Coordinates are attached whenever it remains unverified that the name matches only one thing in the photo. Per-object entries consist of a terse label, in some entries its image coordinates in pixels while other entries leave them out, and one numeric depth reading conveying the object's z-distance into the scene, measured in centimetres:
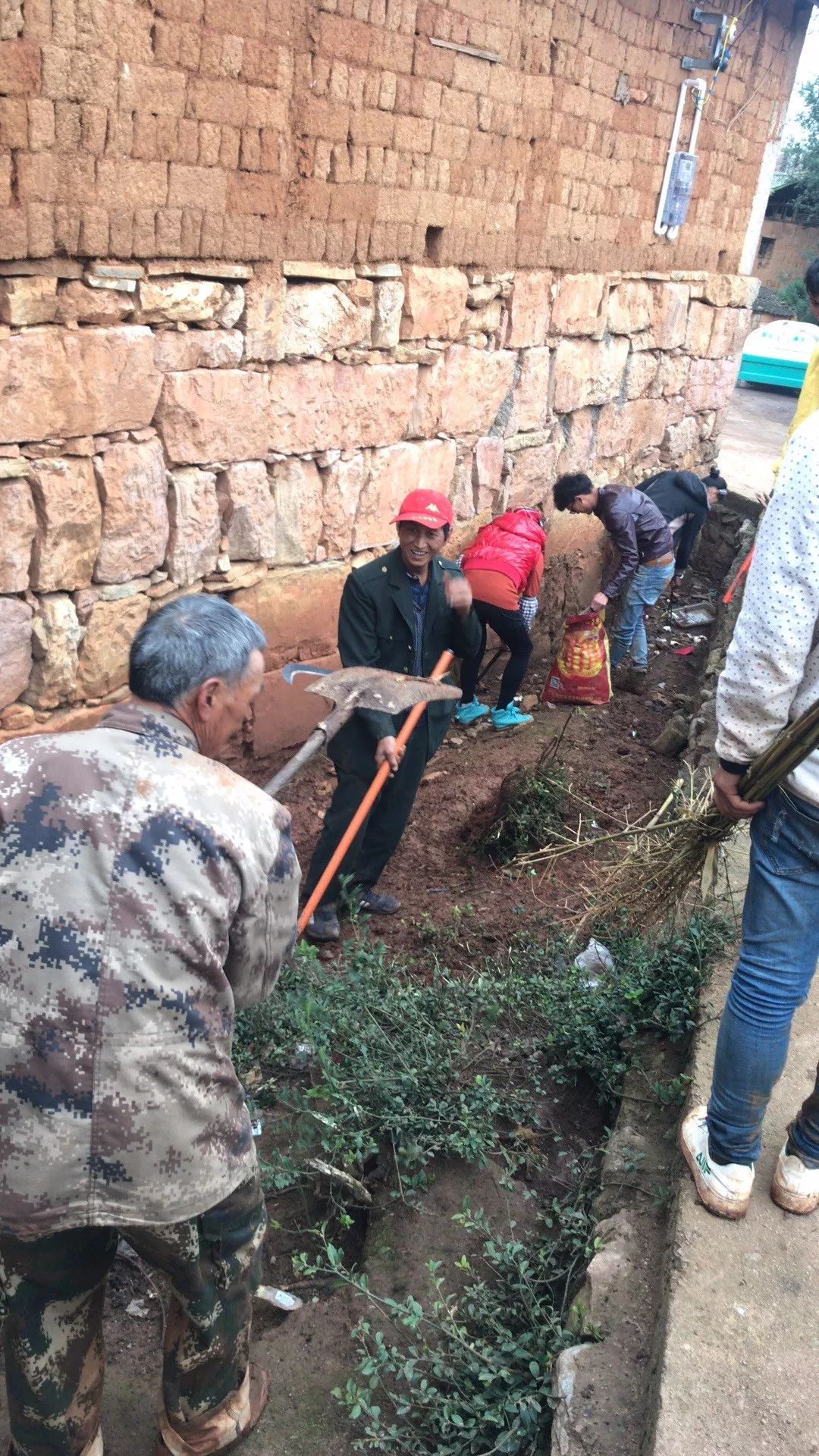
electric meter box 801
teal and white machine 1855
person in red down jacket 633
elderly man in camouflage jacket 176
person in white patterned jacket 214
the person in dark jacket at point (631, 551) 724
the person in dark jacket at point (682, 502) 832
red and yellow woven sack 712
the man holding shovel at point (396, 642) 450
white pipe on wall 792
